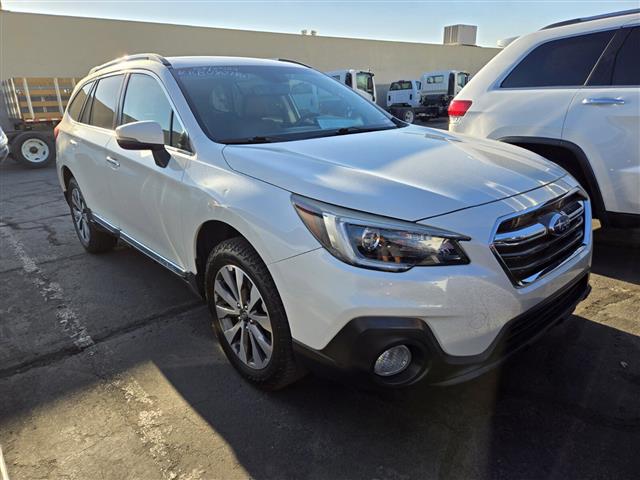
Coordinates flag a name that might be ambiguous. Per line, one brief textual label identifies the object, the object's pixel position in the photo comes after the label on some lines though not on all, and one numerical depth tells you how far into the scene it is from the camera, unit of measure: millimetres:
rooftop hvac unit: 41906
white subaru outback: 1879
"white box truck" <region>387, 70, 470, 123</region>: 22734
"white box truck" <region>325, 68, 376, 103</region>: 18344
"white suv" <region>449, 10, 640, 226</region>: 3635
